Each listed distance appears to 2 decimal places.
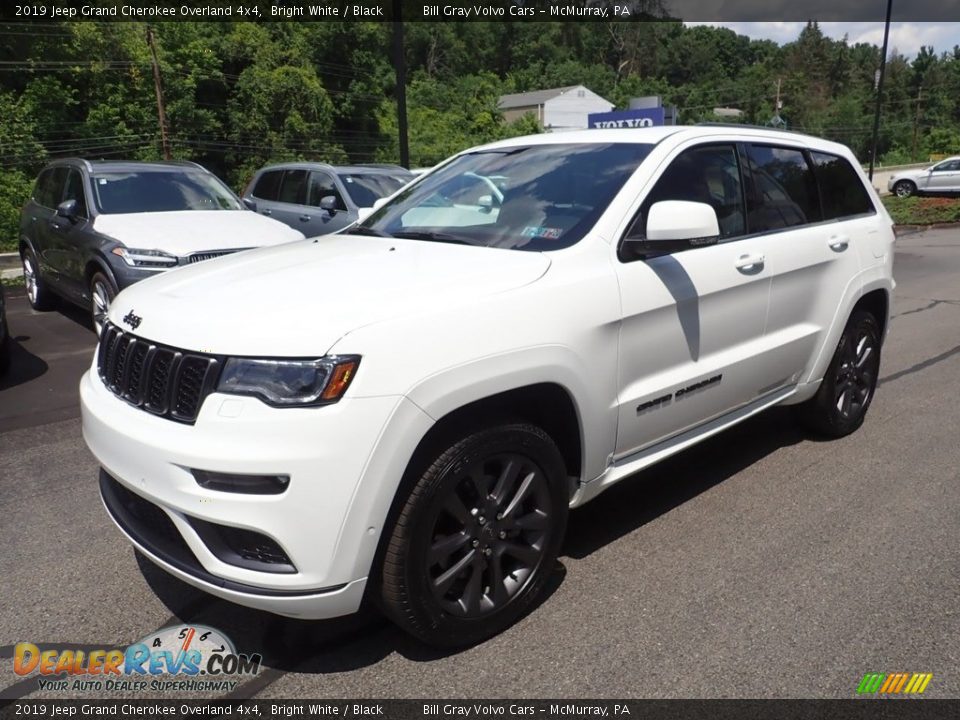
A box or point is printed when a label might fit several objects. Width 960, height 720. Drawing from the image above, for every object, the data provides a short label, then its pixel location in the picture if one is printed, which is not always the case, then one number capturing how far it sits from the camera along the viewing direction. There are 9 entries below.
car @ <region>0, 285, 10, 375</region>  6.38
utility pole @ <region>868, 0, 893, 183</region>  25.36
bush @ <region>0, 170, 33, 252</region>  25.05
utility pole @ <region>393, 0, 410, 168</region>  12.75
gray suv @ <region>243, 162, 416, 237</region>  10.67
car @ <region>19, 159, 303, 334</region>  6.93
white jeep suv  2.36
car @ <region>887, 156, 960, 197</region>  28.89
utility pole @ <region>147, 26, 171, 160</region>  30.10
